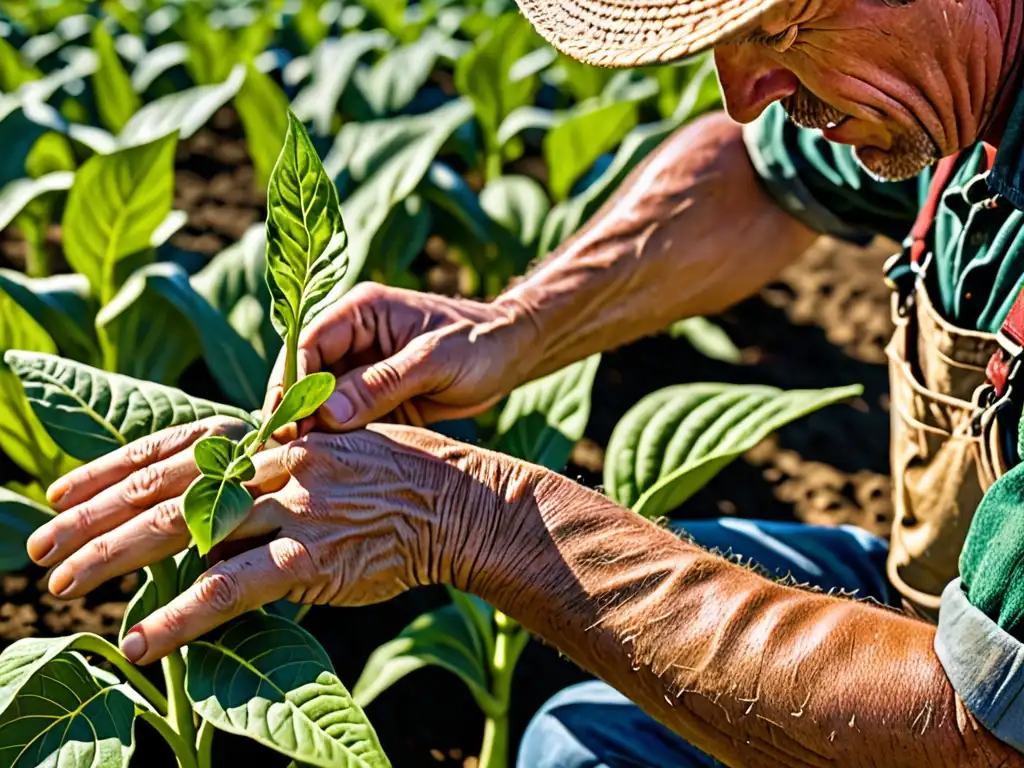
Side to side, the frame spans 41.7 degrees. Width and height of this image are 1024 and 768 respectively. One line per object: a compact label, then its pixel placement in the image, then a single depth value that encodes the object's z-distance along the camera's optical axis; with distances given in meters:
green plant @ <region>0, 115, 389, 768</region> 1.27
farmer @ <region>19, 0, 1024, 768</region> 1.28
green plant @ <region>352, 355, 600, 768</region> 1.90
